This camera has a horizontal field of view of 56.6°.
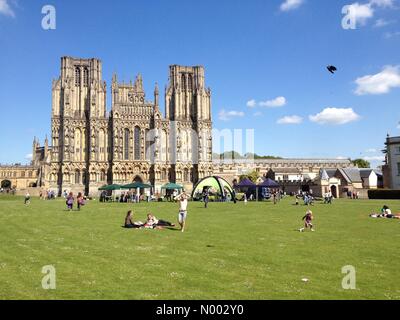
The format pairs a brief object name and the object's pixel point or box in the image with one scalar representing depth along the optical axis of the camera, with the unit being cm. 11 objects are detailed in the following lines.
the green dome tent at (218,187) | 5486
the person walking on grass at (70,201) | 3447
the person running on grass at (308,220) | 2150
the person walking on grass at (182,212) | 2094
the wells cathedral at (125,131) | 8038
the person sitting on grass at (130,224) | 2248
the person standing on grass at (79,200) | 3544
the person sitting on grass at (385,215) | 2855
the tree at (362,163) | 15318
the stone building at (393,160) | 6912
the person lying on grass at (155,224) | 2258
